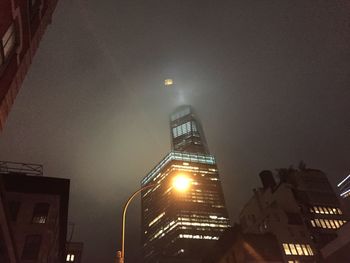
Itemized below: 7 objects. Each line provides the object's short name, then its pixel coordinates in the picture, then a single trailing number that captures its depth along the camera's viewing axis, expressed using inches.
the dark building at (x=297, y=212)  2498.8
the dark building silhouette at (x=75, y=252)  3324.1
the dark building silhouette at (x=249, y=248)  2249.0
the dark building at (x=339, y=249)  1771.7
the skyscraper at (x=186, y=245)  7460.6
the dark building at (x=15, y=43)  434.9
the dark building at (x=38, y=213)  1330.0
